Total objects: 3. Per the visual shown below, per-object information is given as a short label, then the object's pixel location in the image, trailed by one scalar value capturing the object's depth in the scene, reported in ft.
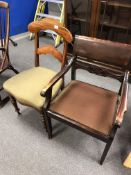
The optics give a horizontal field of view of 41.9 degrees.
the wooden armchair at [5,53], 5.55
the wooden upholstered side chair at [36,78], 4.27
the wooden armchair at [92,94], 3.70
